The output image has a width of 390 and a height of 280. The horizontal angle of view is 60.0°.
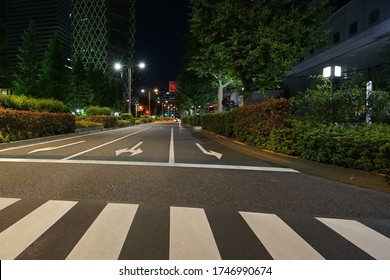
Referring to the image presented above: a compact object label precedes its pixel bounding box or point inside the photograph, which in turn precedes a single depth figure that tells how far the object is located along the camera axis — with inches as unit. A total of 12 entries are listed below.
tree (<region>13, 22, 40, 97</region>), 1599.4
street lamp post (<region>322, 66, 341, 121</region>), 476.4
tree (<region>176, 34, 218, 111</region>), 1815.9
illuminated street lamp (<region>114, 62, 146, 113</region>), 1655.5
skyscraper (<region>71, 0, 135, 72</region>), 5885.8
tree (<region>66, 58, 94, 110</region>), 2055.9
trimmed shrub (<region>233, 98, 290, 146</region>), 492.1
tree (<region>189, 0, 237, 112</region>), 675.4
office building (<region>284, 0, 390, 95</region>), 891.4
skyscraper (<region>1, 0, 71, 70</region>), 4859.7
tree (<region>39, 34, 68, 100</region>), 1701.5
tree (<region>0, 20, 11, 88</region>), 1496.1
